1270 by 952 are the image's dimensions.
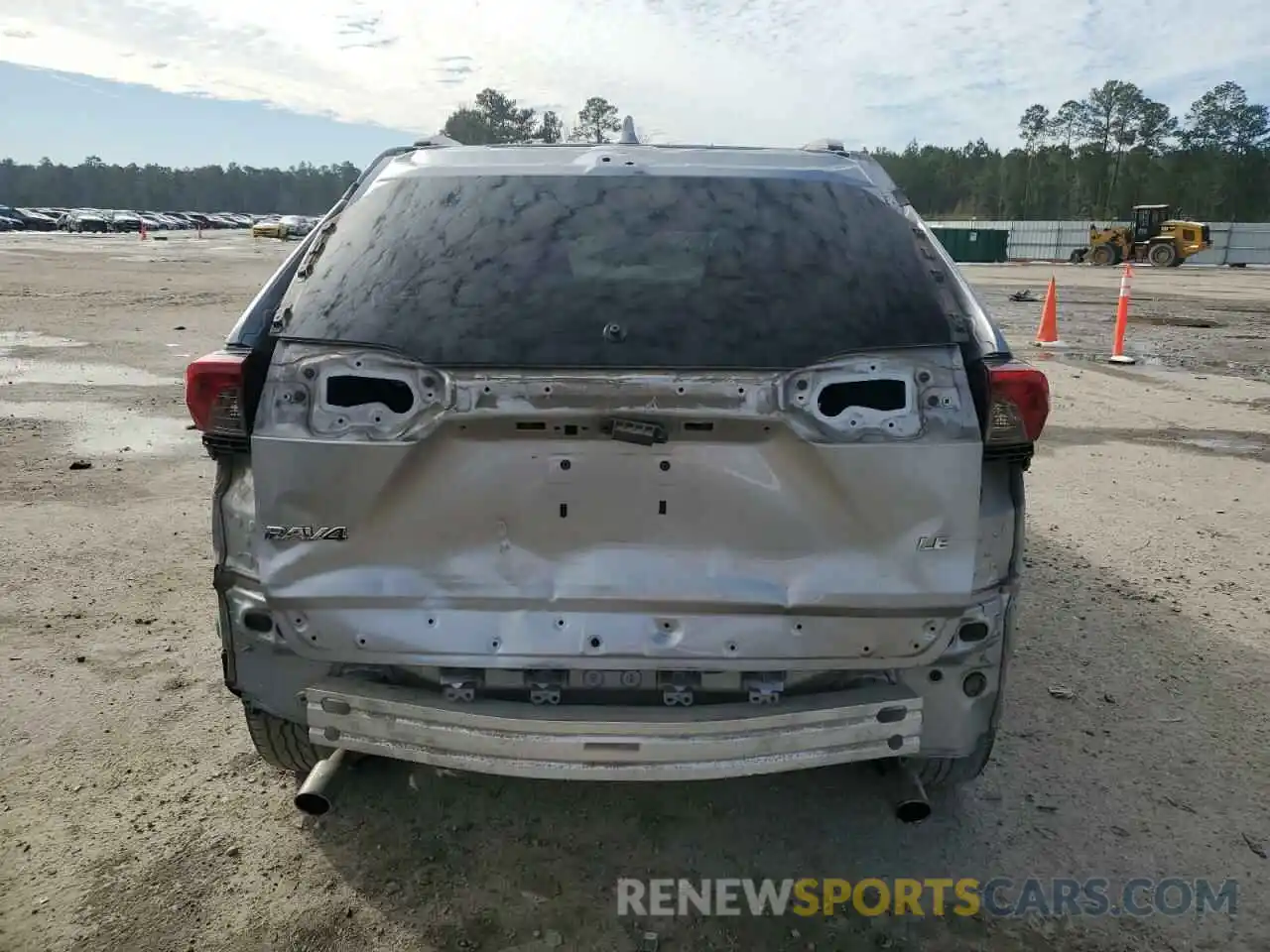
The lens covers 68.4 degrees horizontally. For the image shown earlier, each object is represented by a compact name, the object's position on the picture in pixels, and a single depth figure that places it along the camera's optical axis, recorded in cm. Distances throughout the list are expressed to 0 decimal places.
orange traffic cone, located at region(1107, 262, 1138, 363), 1222
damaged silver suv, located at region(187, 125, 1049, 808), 223
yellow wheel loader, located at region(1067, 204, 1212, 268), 3819
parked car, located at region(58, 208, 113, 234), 6706
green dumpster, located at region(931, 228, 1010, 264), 4822
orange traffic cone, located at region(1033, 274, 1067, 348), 1383
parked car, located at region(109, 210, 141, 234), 6831
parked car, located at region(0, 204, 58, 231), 6862
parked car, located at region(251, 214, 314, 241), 6091
